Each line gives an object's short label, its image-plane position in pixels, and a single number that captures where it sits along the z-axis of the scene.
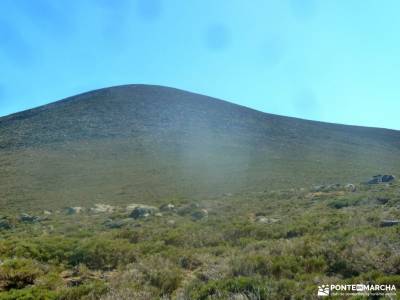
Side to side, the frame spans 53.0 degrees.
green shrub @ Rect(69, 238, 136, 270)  9.52
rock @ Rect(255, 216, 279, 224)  14.65
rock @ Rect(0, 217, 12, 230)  19.79
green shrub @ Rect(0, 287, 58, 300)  6.61
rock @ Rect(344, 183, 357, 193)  24.06
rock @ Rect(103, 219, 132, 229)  16.85
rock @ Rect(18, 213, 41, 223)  21.44
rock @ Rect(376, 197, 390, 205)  16.85
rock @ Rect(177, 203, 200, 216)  20.03
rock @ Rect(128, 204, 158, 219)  19.37
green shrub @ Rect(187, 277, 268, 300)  5.98
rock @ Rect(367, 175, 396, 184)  27.21
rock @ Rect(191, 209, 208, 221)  18.20
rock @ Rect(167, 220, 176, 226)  15.72
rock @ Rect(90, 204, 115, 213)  23.59
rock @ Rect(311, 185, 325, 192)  26.31
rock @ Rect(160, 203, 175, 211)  21.90
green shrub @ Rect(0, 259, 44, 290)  7.77
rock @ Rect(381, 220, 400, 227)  10.91
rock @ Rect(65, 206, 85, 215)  23.77
